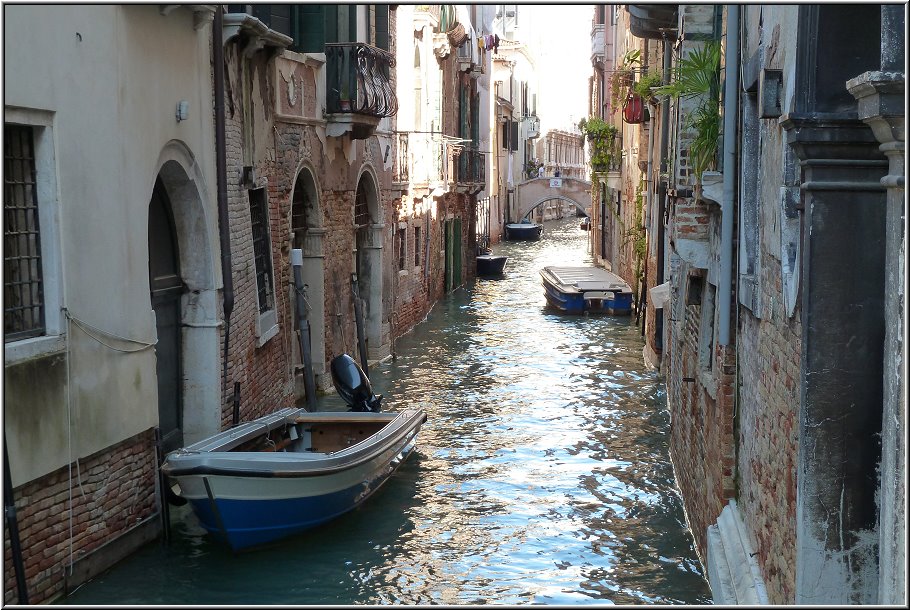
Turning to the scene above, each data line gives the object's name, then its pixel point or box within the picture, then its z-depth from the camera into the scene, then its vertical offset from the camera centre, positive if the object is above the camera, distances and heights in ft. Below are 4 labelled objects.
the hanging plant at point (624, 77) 64.59 +6.04
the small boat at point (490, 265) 96.58 -7.63
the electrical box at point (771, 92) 16.14 +1.15
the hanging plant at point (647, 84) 48.06 +3.96
